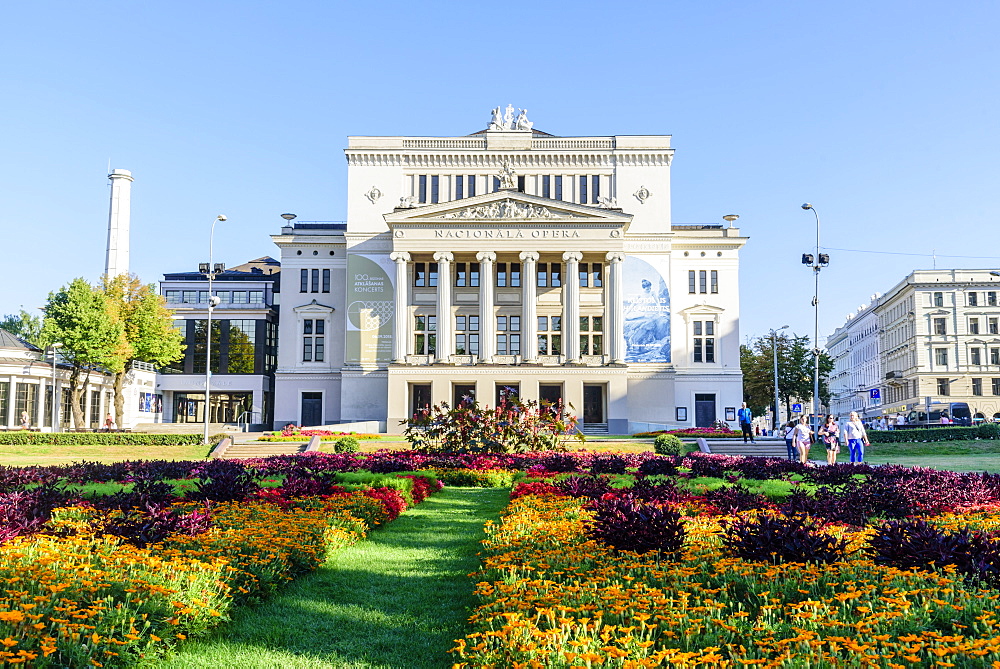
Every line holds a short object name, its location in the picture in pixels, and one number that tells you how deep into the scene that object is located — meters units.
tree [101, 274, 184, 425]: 63.42
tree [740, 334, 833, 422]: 78.19
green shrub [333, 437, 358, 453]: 37.19
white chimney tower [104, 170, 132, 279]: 80.50
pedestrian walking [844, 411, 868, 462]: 29.75
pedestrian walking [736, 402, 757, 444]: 41.17
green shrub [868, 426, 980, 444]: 46.62
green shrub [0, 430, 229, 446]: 44.59
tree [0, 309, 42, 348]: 91.44
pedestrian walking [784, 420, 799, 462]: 34.38
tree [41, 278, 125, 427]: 58.12
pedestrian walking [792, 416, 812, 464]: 30.09
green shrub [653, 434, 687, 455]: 38.88
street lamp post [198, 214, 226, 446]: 49.23
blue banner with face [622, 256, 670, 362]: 64.25
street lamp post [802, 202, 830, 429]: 45.88
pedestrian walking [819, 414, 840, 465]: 30.55
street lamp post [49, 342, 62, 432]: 60.28
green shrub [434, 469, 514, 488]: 25.08
